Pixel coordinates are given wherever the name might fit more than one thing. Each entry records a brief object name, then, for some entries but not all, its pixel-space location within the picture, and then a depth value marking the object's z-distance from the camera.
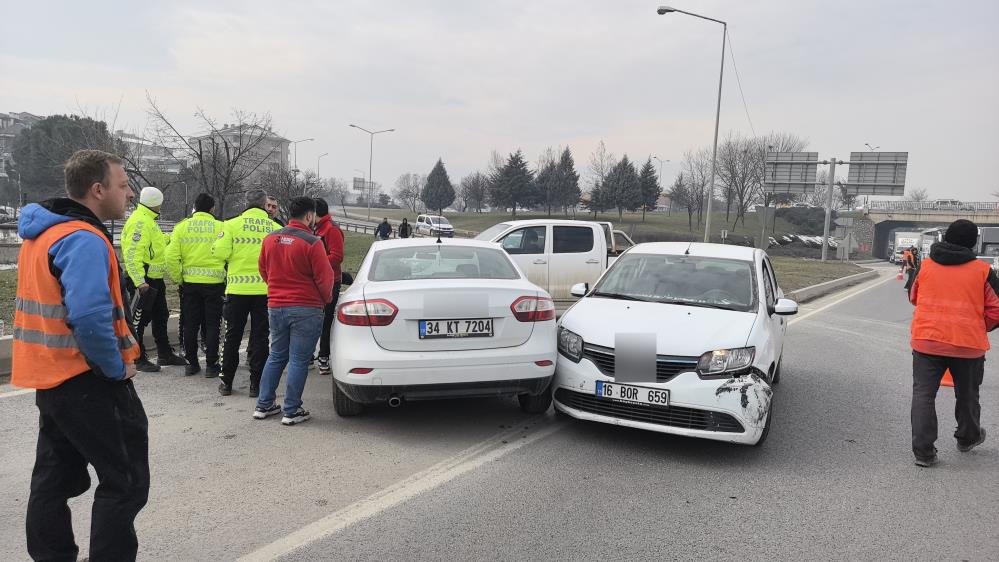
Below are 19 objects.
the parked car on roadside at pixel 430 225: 46.52
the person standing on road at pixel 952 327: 4.77
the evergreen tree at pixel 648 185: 73.74
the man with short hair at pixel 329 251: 7.07
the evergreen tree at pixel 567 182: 72.75
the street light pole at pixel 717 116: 21.14
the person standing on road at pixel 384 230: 28.87
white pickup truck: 11.23
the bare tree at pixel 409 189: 97.15
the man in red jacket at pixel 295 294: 5.16
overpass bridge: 68.75
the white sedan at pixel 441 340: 4.78
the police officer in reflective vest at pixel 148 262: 6.60
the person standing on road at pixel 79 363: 2.53
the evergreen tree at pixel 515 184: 72.62
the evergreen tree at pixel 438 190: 88.44
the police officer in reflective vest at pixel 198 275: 6.62
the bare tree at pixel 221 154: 18.11
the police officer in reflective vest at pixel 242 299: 6.05
